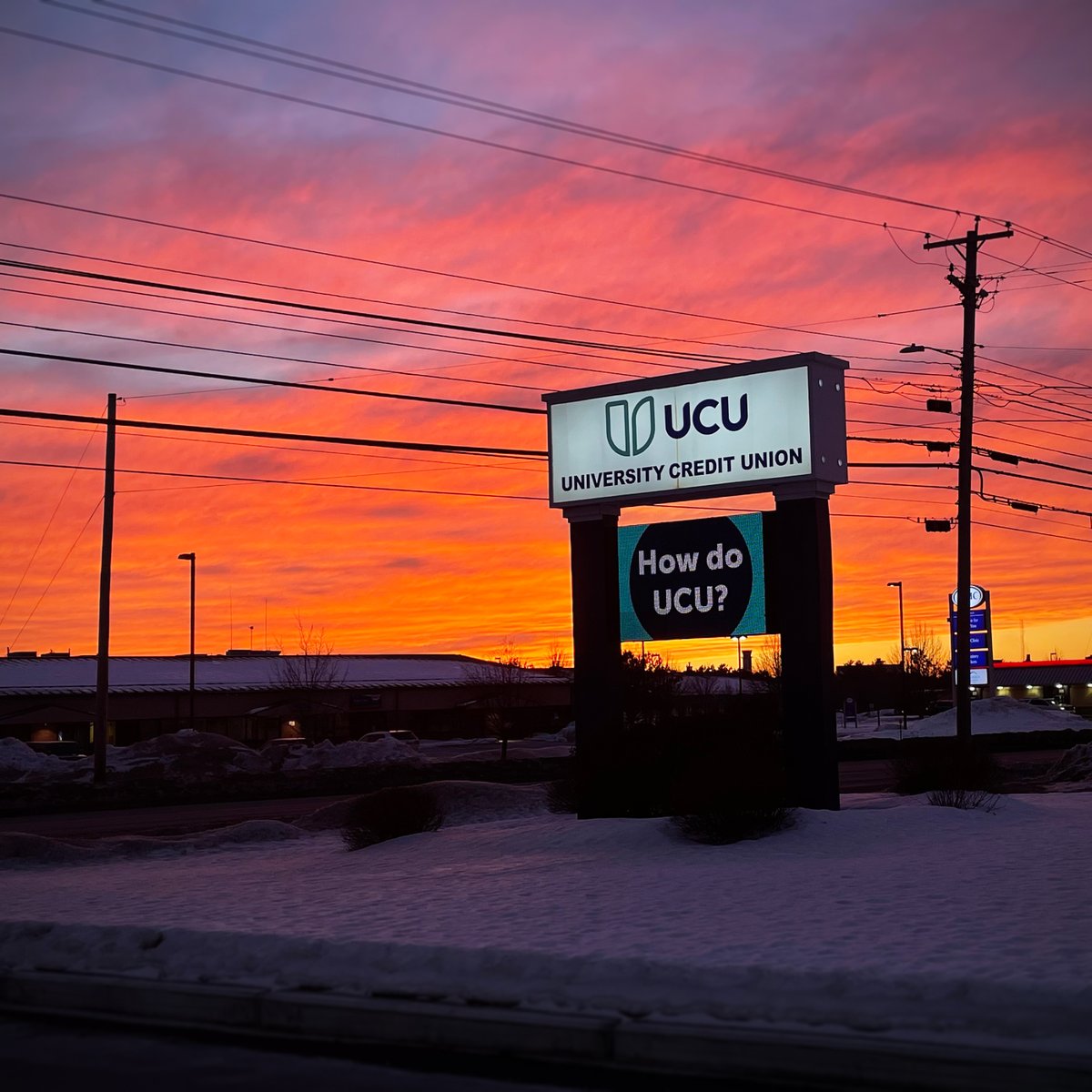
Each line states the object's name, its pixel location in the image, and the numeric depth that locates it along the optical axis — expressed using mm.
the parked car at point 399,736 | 67812
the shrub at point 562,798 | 23953
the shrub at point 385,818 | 21531
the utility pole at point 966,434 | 40875
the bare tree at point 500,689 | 70906
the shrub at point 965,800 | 21853
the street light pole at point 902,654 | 102000
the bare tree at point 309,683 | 82438
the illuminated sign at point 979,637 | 66188
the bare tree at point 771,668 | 57041
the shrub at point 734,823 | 18297
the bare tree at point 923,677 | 108812
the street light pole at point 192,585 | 62656
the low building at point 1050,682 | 157875
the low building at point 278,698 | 77188
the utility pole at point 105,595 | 37031
